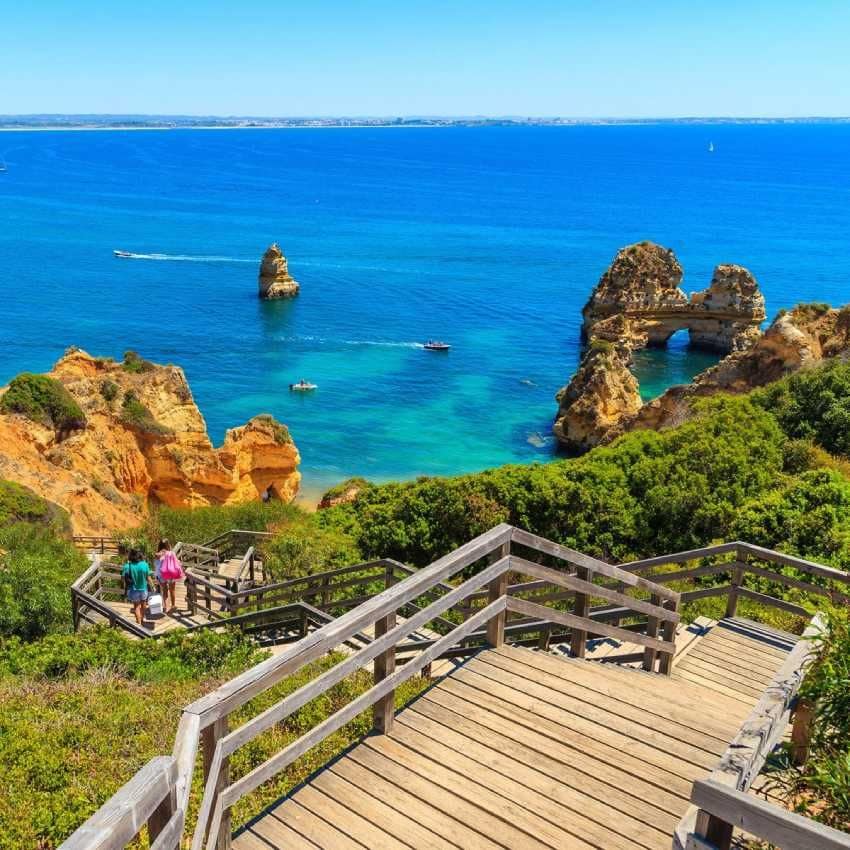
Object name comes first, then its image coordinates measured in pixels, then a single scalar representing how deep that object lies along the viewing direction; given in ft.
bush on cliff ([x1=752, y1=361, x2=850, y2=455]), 71.15
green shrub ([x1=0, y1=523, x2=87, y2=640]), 41.32
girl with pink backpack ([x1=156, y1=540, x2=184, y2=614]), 47.62
